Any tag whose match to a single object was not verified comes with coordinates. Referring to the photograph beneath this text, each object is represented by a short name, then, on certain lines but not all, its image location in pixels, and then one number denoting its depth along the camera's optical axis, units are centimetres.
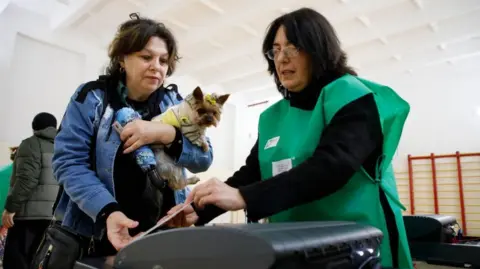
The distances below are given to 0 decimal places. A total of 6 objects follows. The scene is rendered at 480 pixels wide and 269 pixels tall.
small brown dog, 109
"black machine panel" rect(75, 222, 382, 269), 39
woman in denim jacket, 87
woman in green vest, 70
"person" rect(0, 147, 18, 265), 322
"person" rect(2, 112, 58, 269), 254
